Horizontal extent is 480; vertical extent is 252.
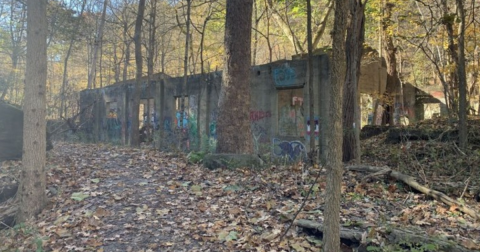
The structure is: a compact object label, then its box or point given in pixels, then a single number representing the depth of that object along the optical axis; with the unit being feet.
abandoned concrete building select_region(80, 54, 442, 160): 33.94
